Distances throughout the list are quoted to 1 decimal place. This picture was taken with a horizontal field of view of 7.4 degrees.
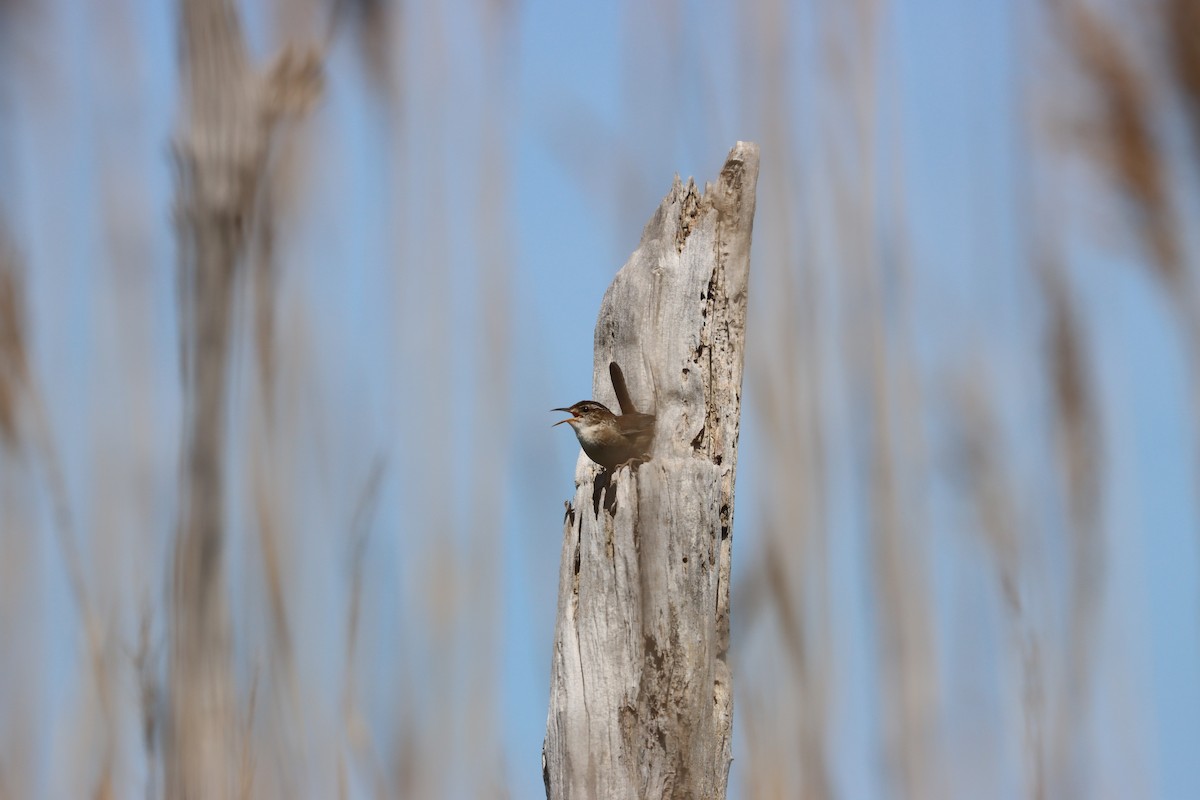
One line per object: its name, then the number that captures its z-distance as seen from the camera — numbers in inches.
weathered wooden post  290.8
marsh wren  295.0
